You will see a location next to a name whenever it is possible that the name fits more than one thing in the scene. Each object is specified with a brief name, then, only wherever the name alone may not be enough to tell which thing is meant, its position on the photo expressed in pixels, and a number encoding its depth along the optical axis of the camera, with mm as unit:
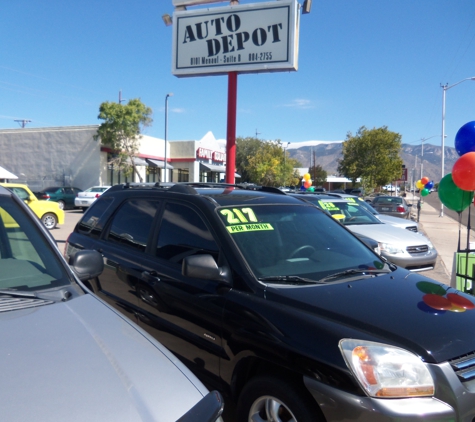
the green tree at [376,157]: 36312
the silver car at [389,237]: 8352
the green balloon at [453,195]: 6598
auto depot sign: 15477
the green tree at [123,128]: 31234
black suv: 2357
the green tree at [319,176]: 75938
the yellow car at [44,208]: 15624
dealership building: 32469
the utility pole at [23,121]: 64806
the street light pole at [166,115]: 35016
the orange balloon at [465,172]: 5949
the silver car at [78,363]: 1558
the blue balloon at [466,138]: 6457
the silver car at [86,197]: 25031
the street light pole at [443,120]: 33219
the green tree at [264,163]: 49459
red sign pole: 16109
